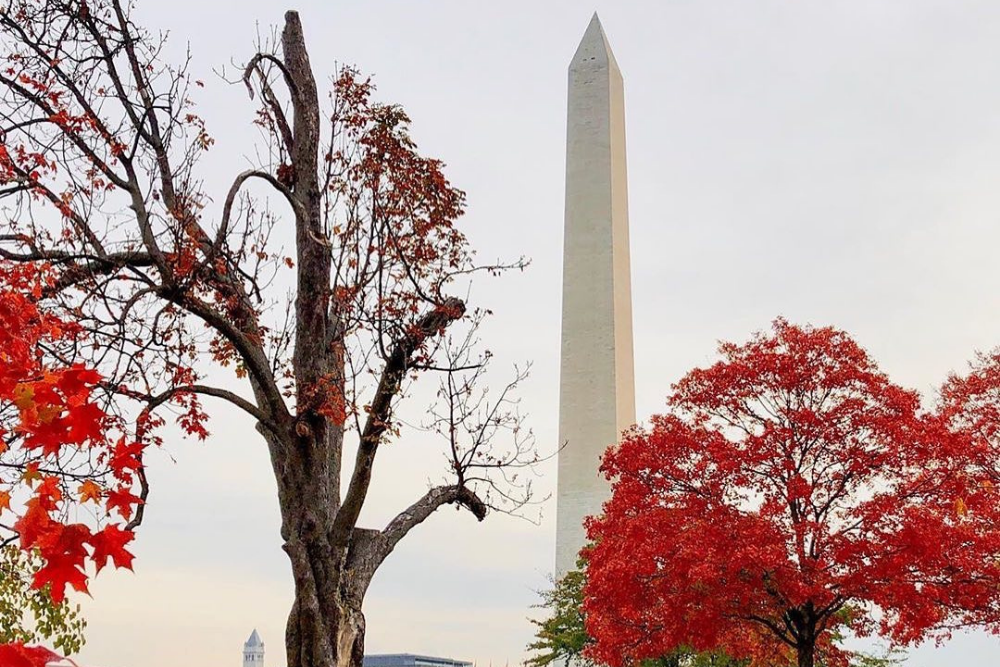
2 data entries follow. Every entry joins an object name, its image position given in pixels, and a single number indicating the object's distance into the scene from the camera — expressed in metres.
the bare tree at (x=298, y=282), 9.08
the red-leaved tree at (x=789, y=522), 16.78
